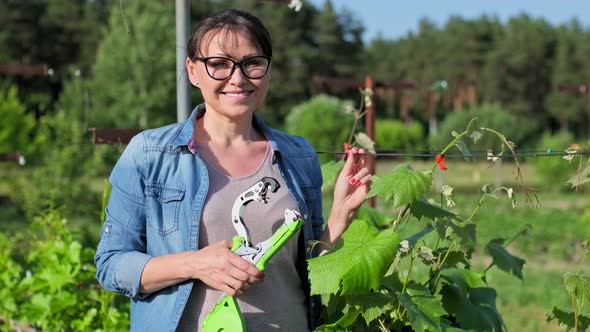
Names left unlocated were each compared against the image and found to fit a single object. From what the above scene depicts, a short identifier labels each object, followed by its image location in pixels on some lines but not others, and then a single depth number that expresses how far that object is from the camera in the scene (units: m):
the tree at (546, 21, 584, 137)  42.16
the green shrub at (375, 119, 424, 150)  34.56
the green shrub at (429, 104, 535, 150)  32.66
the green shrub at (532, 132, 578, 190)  24.06
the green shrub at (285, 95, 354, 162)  21.97
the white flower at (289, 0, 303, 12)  2.79
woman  1.76
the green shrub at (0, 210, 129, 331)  3.14
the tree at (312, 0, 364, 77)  42.09
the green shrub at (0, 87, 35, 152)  15.70
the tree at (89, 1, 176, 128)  17.33
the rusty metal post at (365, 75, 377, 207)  4.70
